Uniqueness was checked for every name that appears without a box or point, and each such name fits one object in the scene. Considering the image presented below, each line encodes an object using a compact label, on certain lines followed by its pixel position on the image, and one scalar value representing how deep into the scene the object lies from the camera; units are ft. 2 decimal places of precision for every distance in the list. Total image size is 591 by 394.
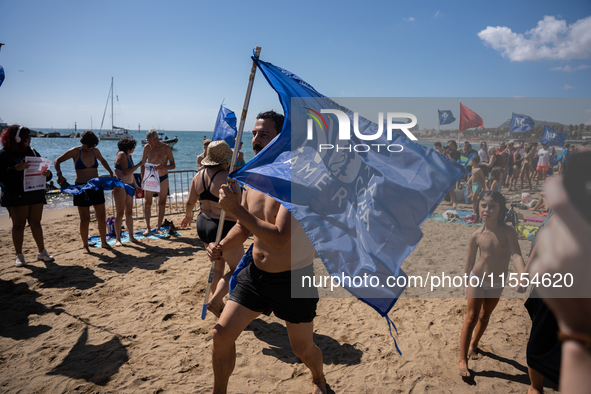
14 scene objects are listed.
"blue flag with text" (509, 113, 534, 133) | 46.29
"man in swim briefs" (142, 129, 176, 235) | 23.86
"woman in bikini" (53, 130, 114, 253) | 19.72
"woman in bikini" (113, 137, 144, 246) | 21.76
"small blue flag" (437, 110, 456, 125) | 52.75
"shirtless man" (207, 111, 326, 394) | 7.57
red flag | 47.14
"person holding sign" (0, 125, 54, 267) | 17.19
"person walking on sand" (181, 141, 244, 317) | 12.85
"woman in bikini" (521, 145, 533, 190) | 52.13
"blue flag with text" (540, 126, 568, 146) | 45.03
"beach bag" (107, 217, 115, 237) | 24.85
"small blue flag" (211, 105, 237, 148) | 19.60
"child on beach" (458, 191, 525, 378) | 9.80
